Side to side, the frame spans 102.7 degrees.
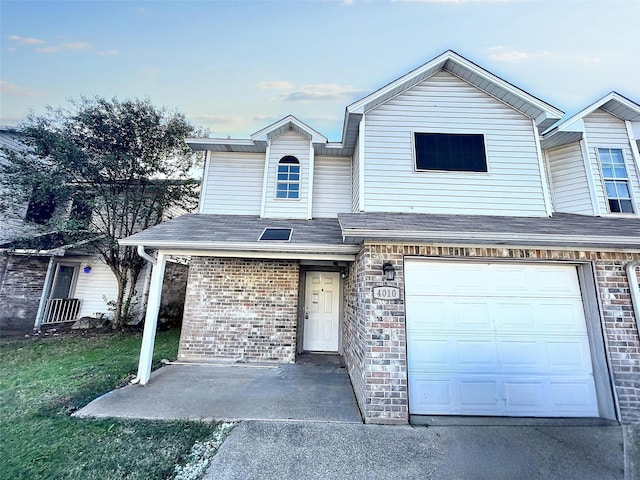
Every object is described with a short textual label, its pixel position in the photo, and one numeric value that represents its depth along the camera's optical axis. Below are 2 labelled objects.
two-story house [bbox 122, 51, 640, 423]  4.05
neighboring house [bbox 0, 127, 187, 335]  8.93
